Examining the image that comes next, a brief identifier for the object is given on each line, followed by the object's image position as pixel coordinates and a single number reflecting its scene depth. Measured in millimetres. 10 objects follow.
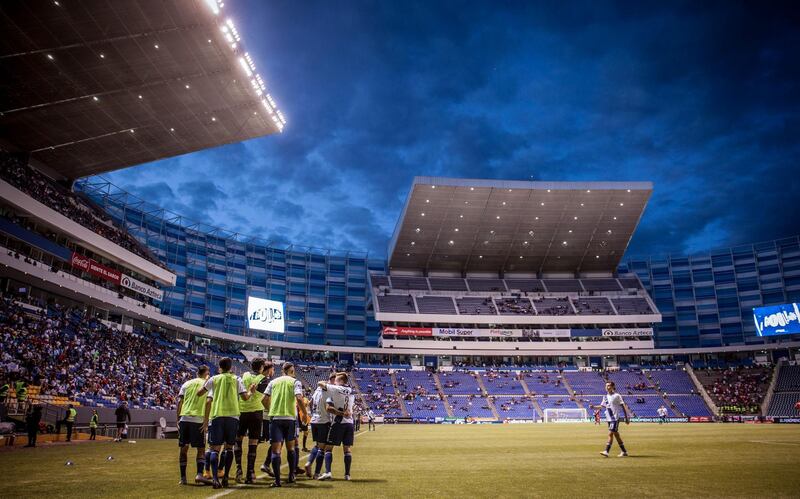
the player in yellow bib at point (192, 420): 10344
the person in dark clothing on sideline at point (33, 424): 19828
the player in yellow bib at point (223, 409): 9758
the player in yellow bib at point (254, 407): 10617
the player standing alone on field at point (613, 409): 15324
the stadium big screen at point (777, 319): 65669
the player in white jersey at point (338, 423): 10562
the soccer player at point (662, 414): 60750
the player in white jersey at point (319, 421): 10578
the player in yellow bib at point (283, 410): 9969
